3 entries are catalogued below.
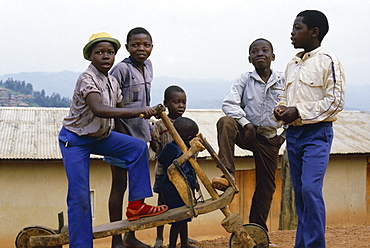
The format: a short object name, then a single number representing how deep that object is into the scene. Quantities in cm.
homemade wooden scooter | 454
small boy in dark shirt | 508
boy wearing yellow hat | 445
